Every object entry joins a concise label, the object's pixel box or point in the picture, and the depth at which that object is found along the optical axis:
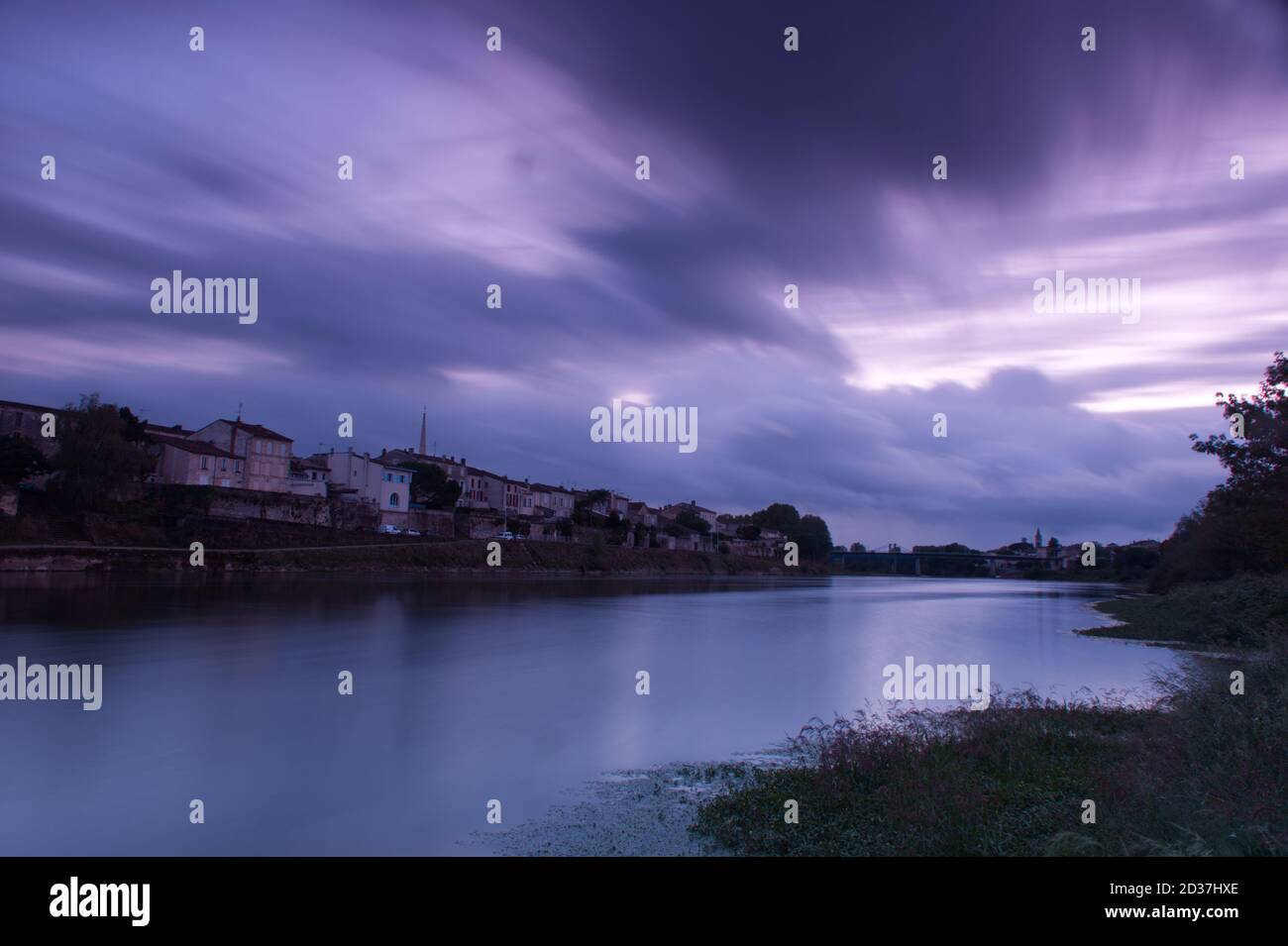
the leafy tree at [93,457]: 50.06
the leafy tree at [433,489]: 82.06
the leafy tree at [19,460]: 47.47
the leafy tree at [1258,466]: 22.31
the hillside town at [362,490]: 60.94
